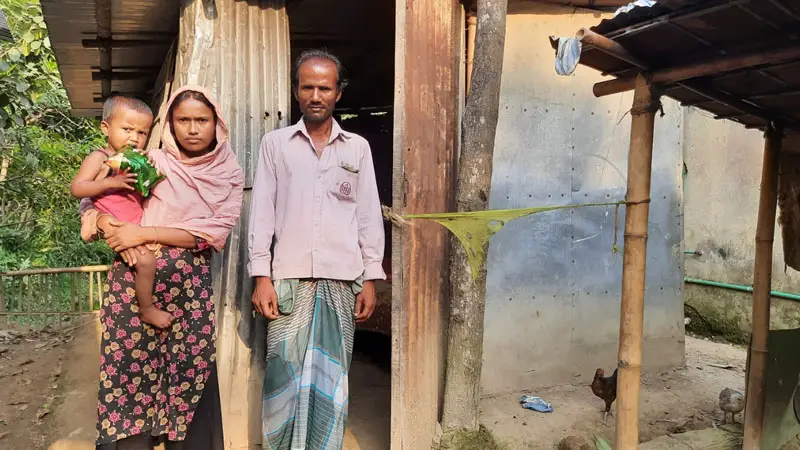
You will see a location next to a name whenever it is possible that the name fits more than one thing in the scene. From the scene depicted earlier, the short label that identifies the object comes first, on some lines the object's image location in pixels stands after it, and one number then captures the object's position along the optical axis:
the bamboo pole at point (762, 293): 3.14
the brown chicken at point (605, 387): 3.58
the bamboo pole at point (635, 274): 2.45
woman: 2.23
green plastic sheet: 2.40
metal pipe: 5.60
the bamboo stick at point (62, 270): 5.79
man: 2.41
